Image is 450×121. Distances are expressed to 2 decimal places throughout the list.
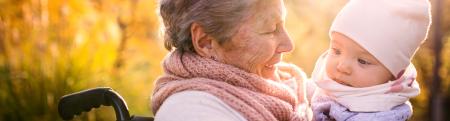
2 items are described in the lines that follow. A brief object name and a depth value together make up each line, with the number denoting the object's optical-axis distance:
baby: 2.38
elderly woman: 2.29
